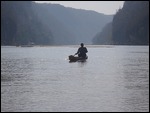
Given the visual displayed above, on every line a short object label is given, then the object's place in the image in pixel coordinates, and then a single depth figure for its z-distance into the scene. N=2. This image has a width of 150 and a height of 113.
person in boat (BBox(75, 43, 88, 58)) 54.09
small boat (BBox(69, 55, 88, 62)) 57.25
